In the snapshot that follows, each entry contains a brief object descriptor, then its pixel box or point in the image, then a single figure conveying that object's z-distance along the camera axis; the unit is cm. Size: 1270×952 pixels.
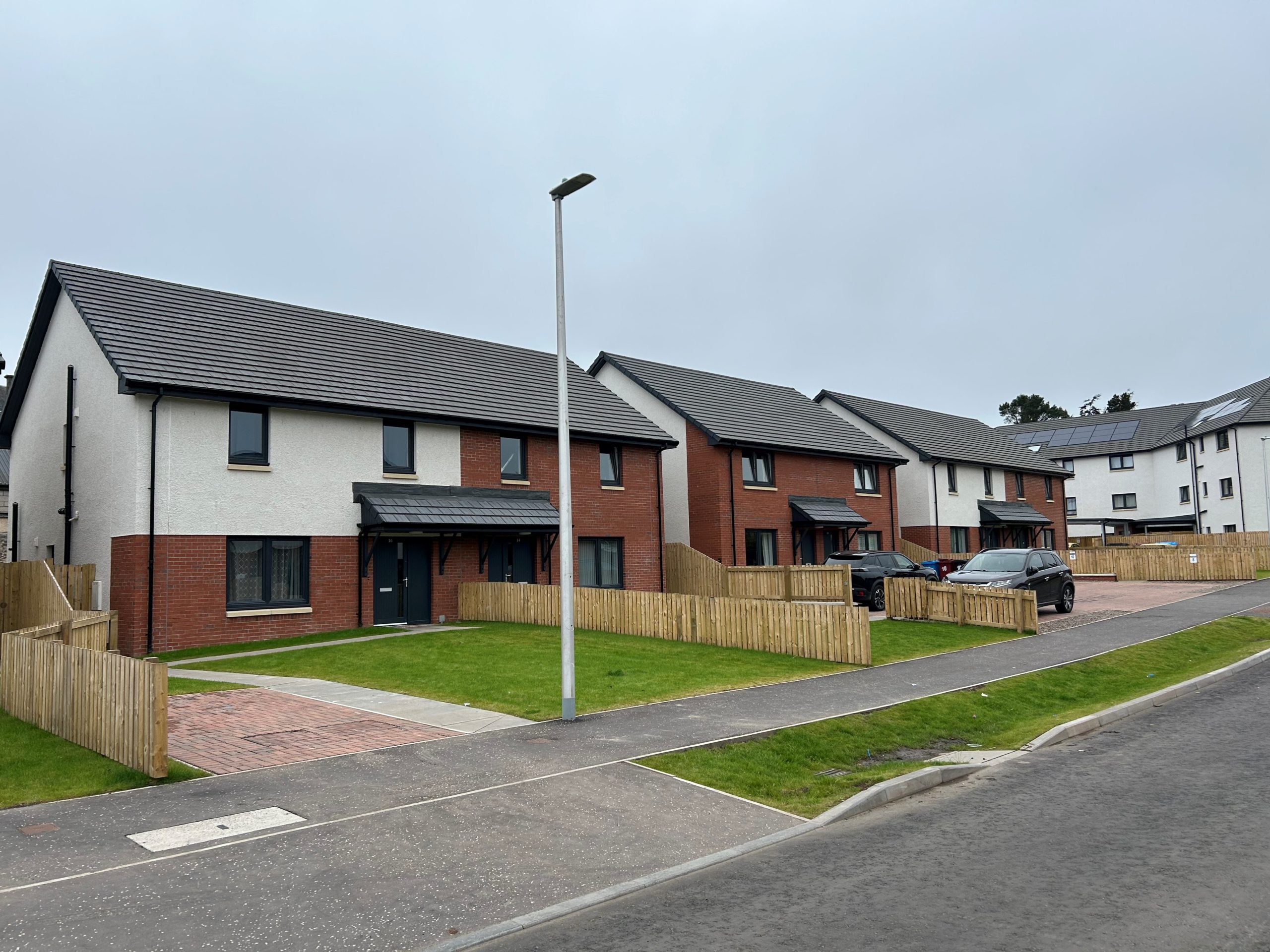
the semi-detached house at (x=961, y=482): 4459
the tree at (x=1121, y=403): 11062
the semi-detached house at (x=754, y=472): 3441
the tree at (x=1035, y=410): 11431
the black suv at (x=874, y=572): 2805
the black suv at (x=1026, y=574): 2534
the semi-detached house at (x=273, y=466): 2061
